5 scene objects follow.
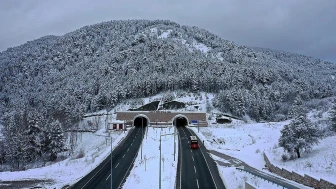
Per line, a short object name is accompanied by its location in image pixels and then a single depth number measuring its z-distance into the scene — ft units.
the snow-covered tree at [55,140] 234.99
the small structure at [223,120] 324.60
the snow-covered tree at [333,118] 150.22
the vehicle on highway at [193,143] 192.95
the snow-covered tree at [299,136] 132.02
